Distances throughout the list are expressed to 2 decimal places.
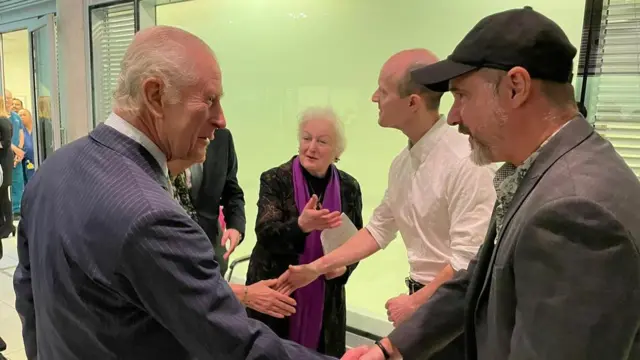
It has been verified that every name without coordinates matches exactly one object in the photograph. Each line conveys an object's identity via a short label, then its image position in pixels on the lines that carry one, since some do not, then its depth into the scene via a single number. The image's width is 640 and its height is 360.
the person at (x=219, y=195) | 2.57
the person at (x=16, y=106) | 6.85
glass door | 4.43
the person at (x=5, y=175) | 3.80
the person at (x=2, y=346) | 3.01
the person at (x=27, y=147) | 6.83
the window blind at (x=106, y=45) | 4.03
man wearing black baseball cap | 0.83
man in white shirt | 1.66
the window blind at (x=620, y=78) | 2.07
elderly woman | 2.29
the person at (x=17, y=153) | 6.40
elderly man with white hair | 0.95
